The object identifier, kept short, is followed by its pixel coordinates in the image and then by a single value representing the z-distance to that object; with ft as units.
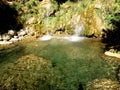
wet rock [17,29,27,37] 33.28
